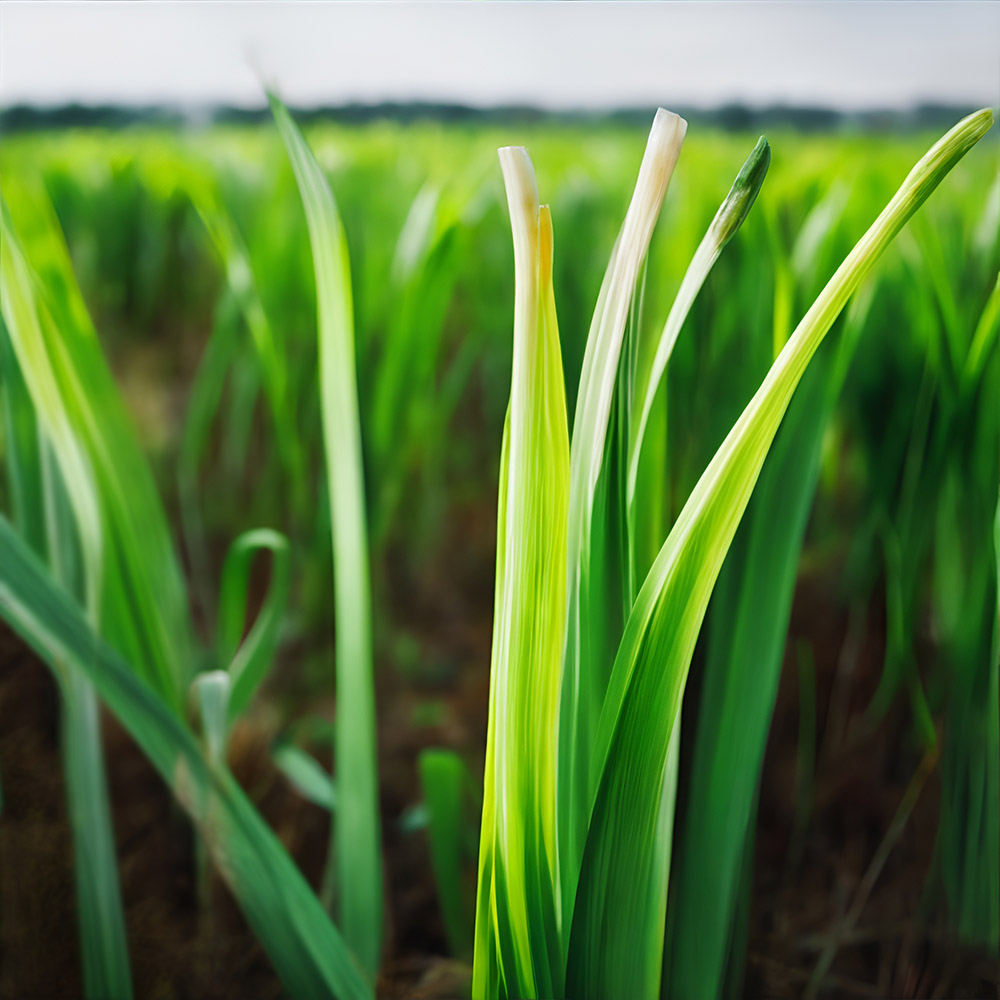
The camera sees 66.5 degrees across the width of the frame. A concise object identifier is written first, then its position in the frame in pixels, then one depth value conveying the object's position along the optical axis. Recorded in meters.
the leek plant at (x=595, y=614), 0.19
